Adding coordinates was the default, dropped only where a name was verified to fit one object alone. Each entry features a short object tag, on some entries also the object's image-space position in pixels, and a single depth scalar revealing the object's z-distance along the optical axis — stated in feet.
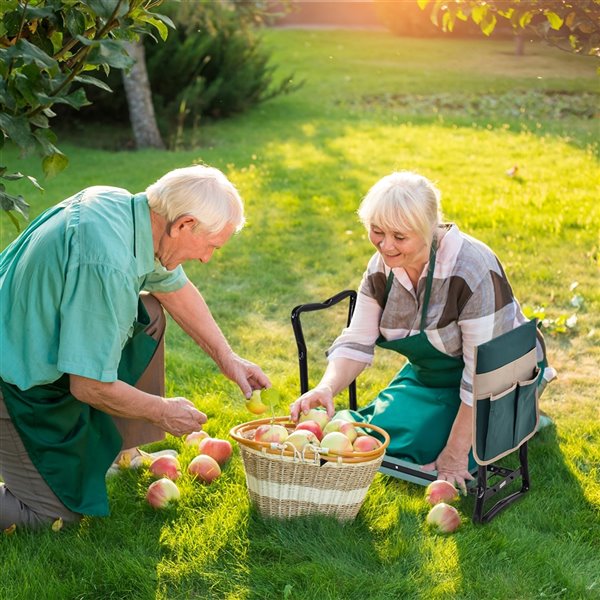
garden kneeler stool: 10.82
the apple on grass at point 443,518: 10.94
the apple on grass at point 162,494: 11.32
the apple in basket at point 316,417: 11.55
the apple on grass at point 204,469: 11.97
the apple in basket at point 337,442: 10.57
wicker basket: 10.26
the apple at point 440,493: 11.49
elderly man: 9.71
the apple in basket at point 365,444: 10.94
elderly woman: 11.38
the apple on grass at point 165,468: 12.01
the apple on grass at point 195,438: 13.14
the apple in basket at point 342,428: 11.22
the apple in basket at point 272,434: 10.67
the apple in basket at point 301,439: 10.44
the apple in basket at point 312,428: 11.13
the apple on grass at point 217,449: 12.53
